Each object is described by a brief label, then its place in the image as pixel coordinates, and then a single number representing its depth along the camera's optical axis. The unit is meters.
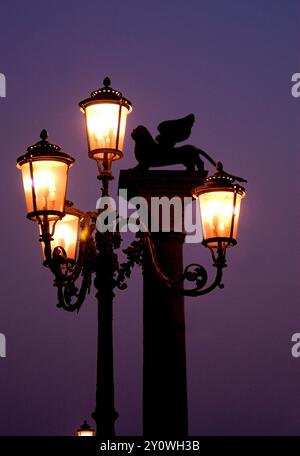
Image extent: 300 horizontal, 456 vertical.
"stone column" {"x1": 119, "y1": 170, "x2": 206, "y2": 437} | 19.77
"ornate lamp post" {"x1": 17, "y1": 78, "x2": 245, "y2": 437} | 15.17
